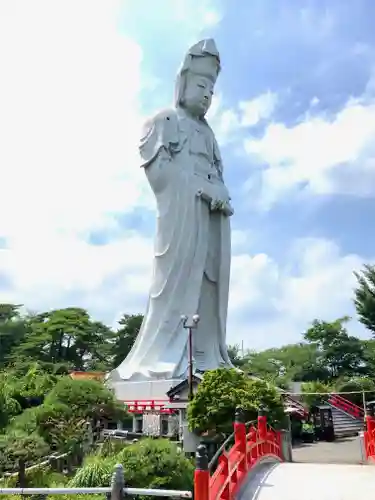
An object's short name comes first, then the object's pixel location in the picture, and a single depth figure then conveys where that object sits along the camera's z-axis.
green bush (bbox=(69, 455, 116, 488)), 7.22
